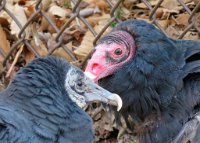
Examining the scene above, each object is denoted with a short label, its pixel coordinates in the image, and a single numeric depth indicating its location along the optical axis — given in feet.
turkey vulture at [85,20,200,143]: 27.96
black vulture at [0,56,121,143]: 24.00
